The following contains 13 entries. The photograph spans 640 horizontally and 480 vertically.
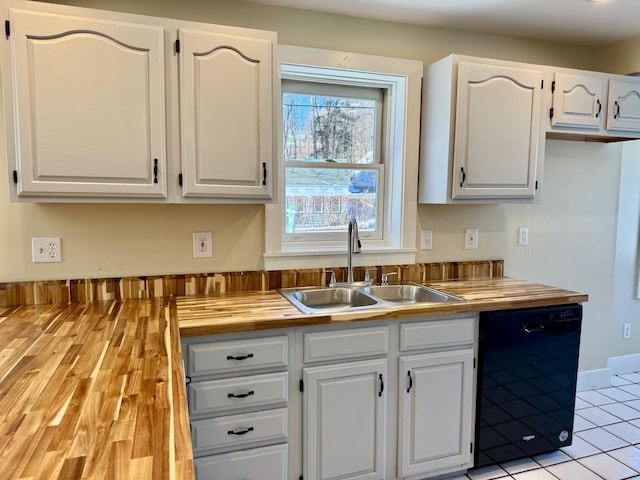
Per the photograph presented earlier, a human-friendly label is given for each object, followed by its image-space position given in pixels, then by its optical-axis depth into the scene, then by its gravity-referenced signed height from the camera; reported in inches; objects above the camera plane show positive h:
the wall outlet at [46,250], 77.4 -7.9
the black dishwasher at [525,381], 82.8 -33.3
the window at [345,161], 92.7 +11.2
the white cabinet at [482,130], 88.6 +17.3
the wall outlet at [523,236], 112.0 -6.2
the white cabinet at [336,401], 67.7 -32.7
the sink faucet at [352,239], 90.4 -6.1
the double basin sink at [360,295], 87.4 -17.8
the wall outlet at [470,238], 106.9 -6.7
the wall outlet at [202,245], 86.3 -7.4
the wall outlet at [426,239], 102.6 -6.7
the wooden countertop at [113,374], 30.2 -17.3
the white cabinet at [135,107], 64.6 +16.0
